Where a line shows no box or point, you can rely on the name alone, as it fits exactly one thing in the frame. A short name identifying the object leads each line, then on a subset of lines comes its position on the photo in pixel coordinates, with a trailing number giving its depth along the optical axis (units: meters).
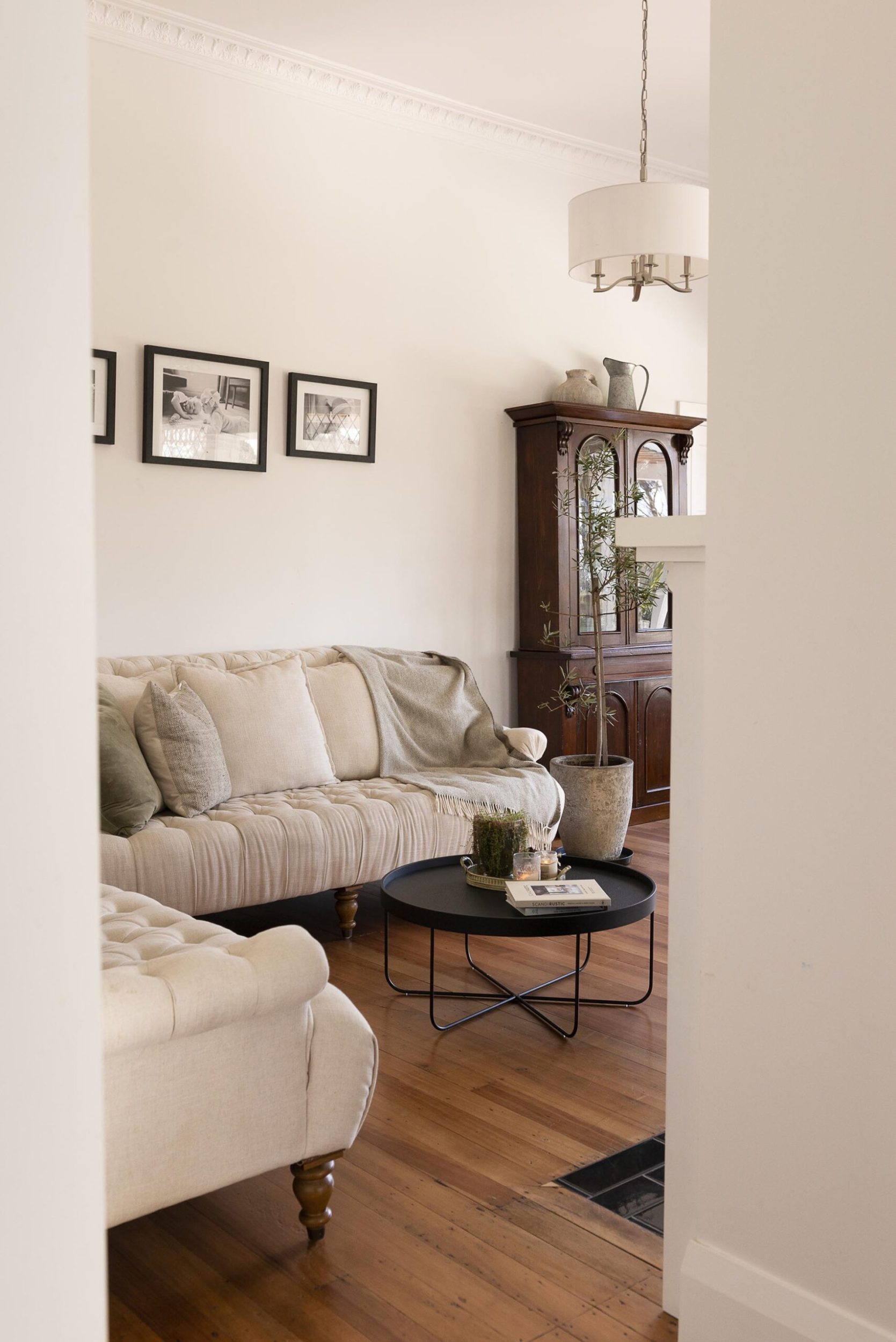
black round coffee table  2.80
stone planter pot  4.75
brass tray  3.09
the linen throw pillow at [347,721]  4.46
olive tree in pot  4.76
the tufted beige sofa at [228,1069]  1.73
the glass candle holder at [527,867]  3.08
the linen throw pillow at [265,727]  4.07
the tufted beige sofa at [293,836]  3.42
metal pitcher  5.84
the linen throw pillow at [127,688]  3.93
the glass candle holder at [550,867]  3.13
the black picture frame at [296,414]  4.80
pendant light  3.27
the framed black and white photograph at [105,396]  4.26
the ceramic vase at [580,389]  5.53
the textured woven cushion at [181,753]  3.75
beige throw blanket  4.41
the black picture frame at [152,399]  4.37
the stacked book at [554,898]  2.87
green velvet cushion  3.47
